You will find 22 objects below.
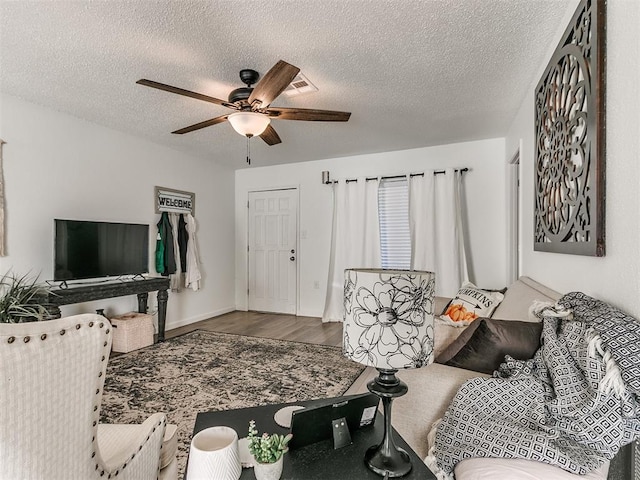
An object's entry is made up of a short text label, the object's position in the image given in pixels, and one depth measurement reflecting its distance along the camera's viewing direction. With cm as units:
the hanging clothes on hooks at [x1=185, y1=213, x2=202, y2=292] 461
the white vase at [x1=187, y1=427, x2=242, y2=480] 80
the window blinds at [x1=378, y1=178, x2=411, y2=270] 462
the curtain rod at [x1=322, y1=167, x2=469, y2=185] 423
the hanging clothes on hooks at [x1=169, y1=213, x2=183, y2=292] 441
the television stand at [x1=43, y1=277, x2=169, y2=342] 288
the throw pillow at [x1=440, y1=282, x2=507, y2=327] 244
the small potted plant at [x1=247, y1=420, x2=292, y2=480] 84
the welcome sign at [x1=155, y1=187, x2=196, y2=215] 432
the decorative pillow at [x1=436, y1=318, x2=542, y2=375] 132
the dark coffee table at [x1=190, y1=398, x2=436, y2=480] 90
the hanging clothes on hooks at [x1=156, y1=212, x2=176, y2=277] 425
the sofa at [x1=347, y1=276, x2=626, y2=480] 95
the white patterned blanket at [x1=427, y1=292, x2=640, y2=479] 87
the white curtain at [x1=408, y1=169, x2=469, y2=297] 415
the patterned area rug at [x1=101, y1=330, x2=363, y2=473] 232
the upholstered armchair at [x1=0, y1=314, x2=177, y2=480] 72
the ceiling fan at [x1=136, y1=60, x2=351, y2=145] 204
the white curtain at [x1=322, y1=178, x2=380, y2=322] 473
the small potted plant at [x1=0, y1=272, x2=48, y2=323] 250
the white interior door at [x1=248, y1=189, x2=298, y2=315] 539
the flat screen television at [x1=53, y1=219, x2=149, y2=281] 307
